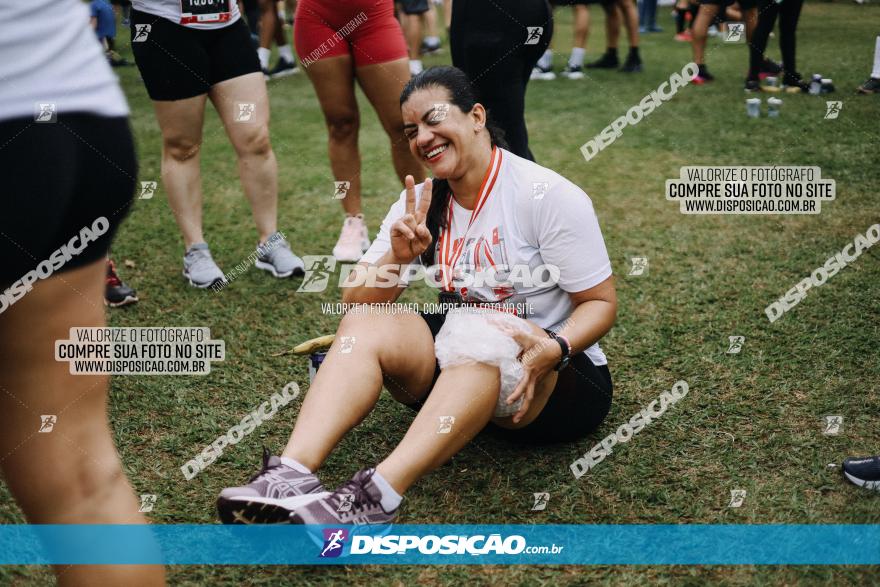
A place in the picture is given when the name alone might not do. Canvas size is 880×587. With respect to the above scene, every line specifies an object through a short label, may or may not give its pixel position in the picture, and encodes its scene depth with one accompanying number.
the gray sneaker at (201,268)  3.36
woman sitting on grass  1.80
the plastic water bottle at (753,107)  5.58
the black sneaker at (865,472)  1.95
